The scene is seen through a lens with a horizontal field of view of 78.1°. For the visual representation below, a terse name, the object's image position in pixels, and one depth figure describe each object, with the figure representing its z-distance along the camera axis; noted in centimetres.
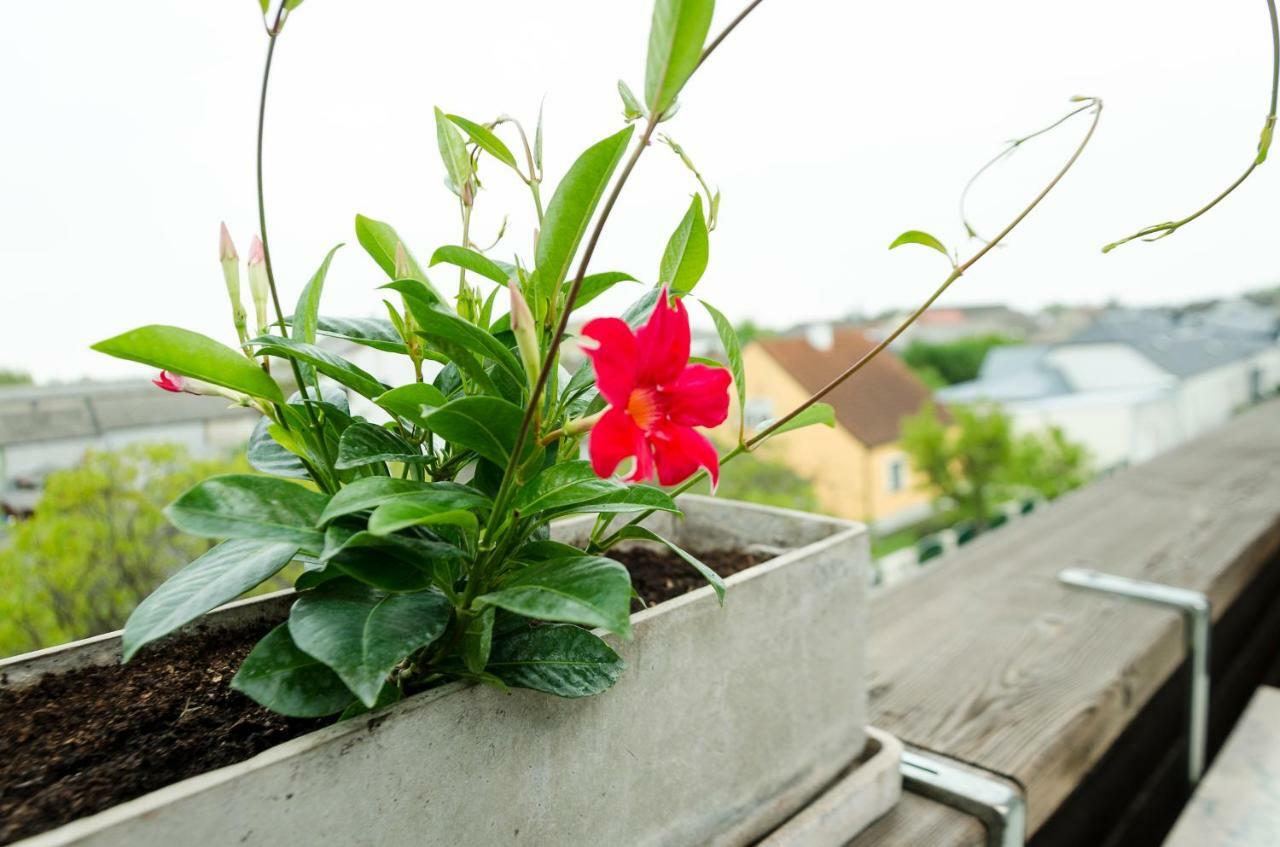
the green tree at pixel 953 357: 1518
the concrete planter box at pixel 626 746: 28
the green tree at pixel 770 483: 741
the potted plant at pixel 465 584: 29
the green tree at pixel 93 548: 285
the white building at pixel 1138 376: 1161
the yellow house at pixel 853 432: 1033
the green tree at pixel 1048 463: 1450
